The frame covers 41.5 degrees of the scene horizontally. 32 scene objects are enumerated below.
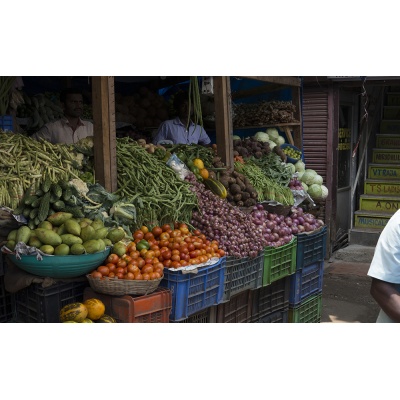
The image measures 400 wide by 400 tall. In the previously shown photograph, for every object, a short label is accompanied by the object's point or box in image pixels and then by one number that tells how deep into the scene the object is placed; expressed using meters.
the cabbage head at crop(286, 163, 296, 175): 6.96
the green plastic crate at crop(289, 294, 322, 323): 5.53
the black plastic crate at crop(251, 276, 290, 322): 5.15
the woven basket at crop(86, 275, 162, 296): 3.57
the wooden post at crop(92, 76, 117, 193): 4.27
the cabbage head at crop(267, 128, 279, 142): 8.22
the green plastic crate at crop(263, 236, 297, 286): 4.89
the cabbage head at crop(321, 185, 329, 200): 7.99
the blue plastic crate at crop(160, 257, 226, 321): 3.82
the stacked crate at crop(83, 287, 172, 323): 3.55
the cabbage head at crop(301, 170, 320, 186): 7.93
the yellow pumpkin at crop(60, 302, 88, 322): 3.46
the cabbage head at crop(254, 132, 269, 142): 7.95
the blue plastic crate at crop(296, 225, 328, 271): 5.47
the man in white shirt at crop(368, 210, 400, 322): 2.64
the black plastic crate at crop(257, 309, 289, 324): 5.29
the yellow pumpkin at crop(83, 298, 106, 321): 3.55
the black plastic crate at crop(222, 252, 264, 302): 4.38
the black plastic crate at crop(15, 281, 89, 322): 3.63
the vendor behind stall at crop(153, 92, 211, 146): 6.85
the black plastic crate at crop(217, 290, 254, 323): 4.61
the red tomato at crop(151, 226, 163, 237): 4.28
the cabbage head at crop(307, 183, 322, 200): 7.89
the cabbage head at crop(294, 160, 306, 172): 7.85
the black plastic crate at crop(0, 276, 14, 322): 4.20
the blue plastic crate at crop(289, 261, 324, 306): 5.50
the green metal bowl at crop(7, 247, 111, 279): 3.51
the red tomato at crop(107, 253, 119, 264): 3.72
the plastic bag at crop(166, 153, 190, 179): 5.14
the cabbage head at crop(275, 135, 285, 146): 8.16
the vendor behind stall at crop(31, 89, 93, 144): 6.05
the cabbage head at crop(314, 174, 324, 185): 7.98
